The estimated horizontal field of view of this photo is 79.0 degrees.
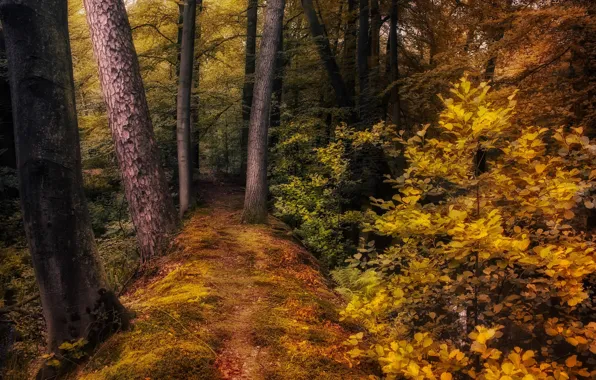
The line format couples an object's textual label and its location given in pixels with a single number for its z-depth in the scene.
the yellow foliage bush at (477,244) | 2.22
